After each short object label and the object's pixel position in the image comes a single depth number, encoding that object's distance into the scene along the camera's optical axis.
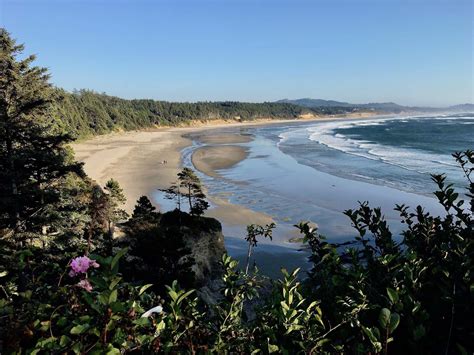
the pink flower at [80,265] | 2.21
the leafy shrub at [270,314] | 1.85
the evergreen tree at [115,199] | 14.63
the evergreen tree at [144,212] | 16.87
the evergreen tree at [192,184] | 19.67
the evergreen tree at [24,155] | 11.34
